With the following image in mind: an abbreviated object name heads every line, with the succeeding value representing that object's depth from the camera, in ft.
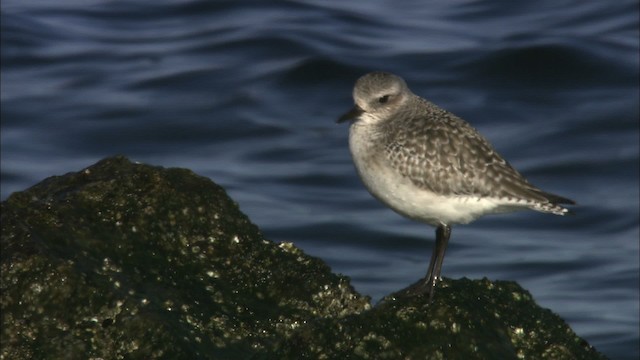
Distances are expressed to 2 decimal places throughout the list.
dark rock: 44.27
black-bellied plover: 53.62
